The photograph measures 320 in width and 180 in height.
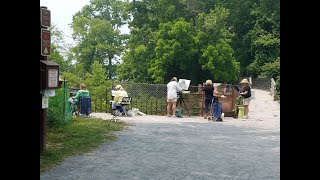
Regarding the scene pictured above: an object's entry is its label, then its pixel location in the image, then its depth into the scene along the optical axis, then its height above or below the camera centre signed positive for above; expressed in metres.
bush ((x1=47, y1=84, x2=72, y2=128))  10.93 -0.50
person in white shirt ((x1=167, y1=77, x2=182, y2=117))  15.42 -0.03
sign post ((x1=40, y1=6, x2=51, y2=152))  6.16 +0.69
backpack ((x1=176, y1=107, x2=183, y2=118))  16.37 -0.77
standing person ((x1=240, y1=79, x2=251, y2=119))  15.03 -0.01
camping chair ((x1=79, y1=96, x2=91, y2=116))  14.44 -0.49
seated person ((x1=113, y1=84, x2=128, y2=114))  15.00 -0.19
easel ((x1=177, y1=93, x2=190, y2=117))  17.05 -0.32
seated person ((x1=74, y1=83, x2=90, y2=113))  14.51 -0.06
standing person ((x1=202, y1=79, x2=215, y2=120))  14.66 -0.02
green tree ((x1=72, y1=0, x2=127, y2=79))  47.31 +5.64
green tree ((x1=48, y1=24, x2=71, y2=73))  31.97 +3.85
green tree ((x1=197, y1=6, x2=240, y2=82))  33.56 +3.44
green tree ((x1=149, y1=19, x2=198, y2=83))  33.28 +3.27
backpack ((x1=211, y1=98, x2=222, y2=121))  14.32 -0.56
